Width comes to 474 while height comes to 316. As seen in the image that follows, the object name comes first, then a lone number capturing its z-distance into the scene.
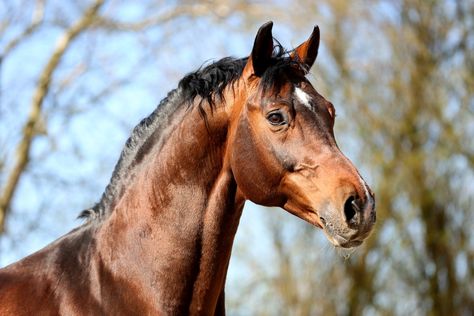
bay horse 8.34
